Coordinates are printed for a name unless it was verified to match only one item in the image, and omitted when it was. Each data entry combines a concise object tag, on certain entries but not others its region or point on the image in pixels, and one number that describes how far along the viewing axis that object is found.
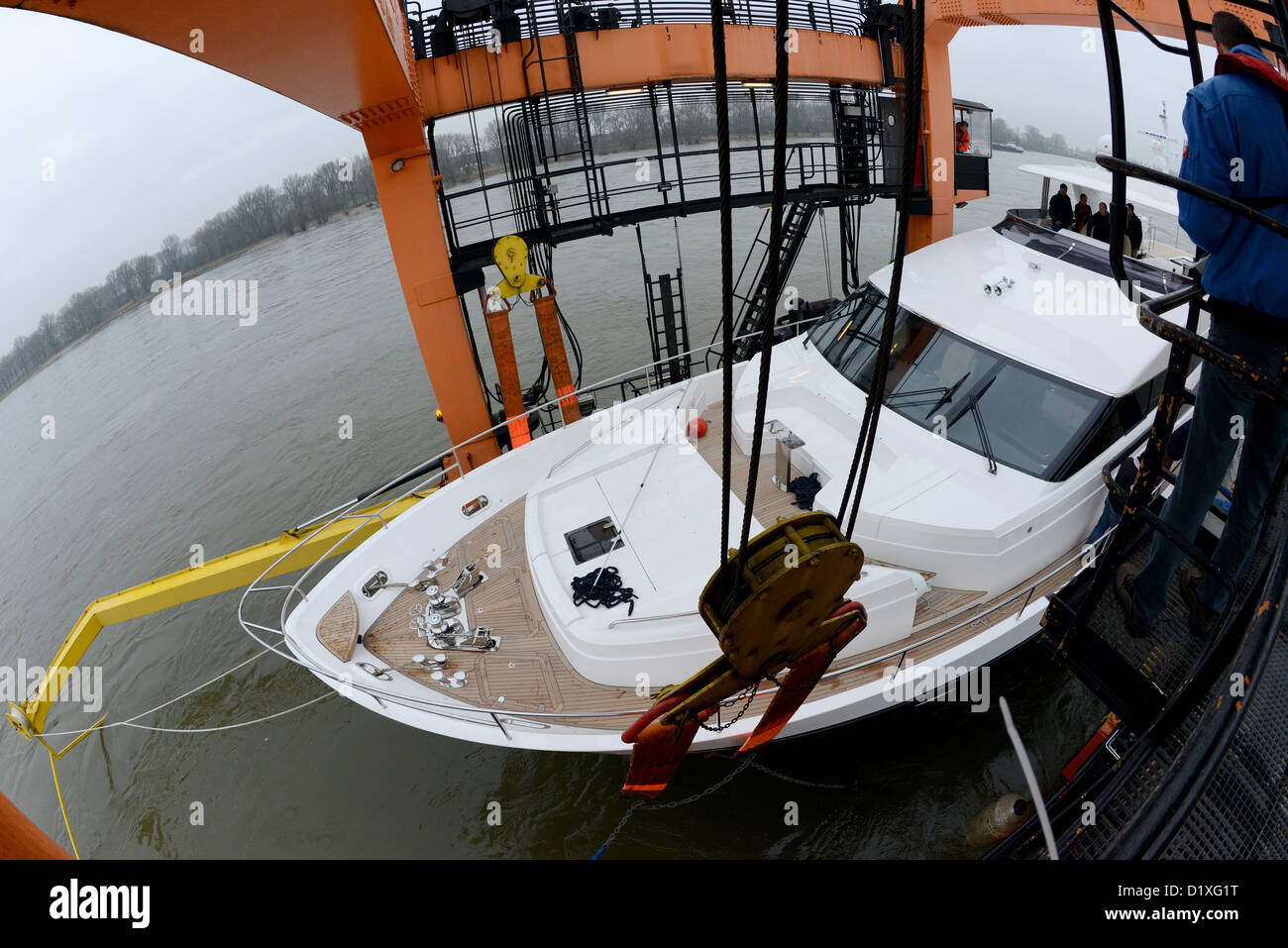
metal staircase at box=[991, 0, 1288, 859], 1.68
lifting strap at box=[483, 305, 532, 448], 6.90
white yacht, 4.34
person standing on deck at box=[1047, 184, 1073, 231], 8.97
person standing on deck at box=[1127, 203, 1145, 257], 7.88
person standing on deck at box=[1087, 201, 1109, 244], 8.45
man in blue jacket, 1.85
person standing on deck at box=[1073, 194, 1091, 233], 8.82
